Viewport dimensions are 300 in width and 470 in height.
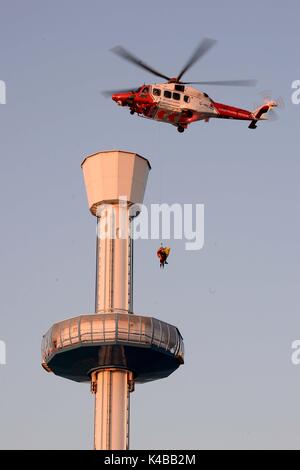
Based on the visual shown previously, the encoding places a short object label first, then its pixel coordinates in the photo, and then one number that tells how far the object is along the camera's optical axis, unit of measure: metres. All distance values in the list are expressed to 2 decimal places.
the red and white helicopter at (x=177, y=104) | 126.44
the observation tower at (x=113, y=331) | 135.88
